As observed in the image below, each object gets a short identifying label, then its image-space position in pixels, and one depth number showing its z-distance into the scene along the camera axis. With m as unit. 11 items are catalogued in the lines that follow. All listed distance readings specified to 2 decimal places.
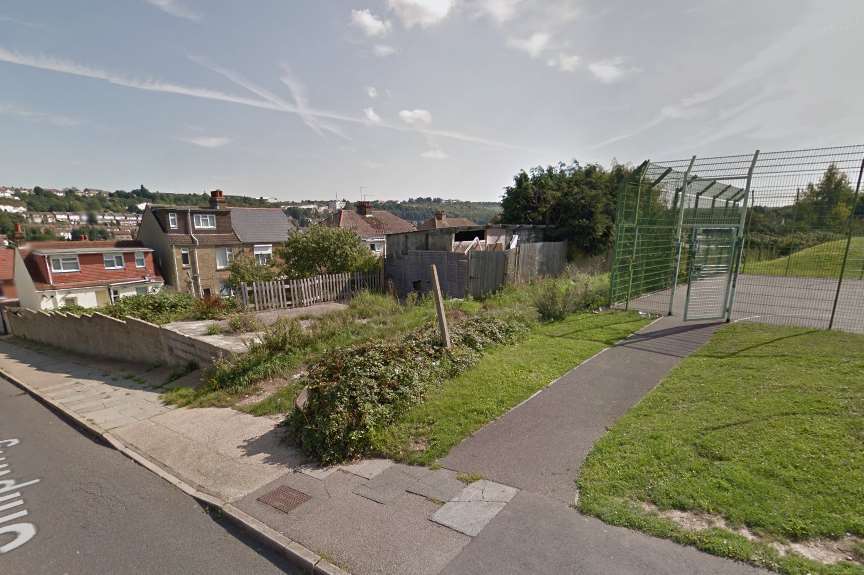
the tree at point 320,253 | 15.38
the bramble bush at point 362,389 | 4.79
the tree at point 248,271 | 17.10
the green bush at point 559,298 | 10.13
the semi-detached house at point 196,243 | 28.70
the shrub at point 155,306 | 12.40
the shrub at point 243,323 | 9.84
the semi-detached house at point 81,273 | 24.14
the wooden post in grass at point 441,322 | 6.67
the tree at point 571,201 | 19.58
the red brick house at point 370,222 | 35.66
